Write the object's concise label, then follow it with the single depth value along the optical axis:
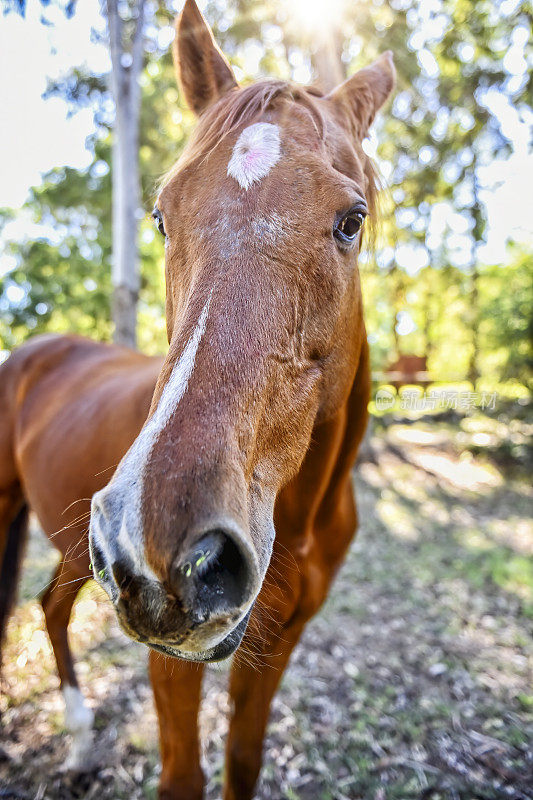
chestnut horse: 0.92
